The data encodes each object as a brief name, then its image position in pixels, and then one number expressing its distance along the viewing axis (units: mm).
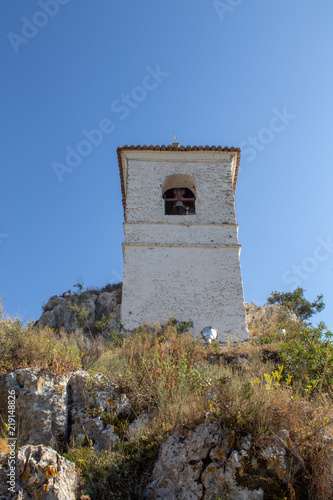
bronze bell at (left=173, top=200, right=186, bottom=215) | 14227
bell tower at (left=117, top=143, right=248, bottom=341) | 12172
